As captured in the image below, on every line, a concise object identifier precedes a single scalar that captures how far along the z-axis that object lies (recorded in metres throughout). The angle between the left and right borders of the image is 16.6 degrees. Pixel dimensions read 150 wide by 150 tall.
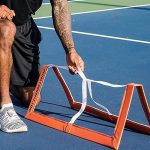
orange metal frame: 3.49
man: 3.97
